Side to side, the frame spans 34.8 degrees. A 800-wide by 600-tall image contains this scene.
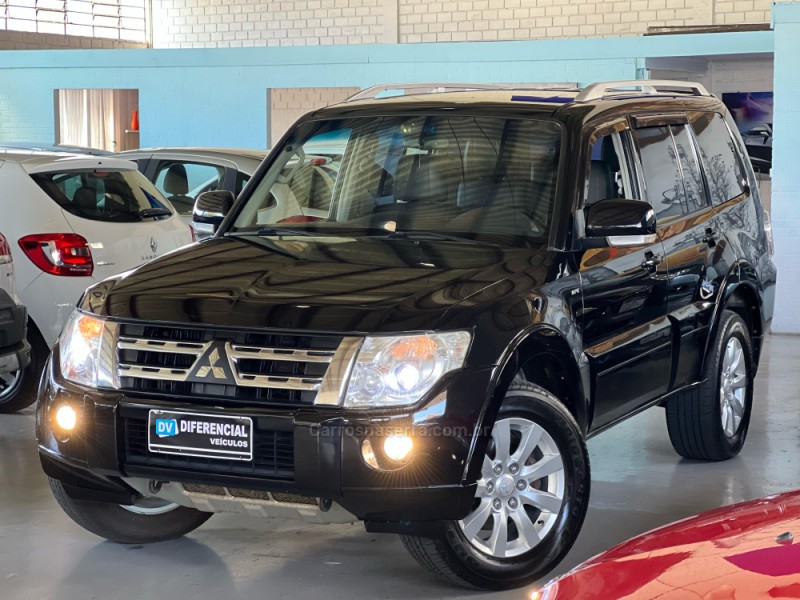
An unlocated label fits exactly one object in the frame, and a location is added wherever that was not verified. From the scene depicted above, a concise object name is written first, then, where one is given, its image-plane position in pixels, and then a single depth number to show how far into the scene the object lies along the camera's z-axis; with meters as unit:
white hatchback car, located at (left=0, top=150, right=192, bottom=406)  6.97
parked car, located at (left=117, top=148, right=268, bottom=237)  9.89
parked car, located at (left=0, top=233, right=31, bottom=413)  6.25
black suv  3.85
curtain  21.47
